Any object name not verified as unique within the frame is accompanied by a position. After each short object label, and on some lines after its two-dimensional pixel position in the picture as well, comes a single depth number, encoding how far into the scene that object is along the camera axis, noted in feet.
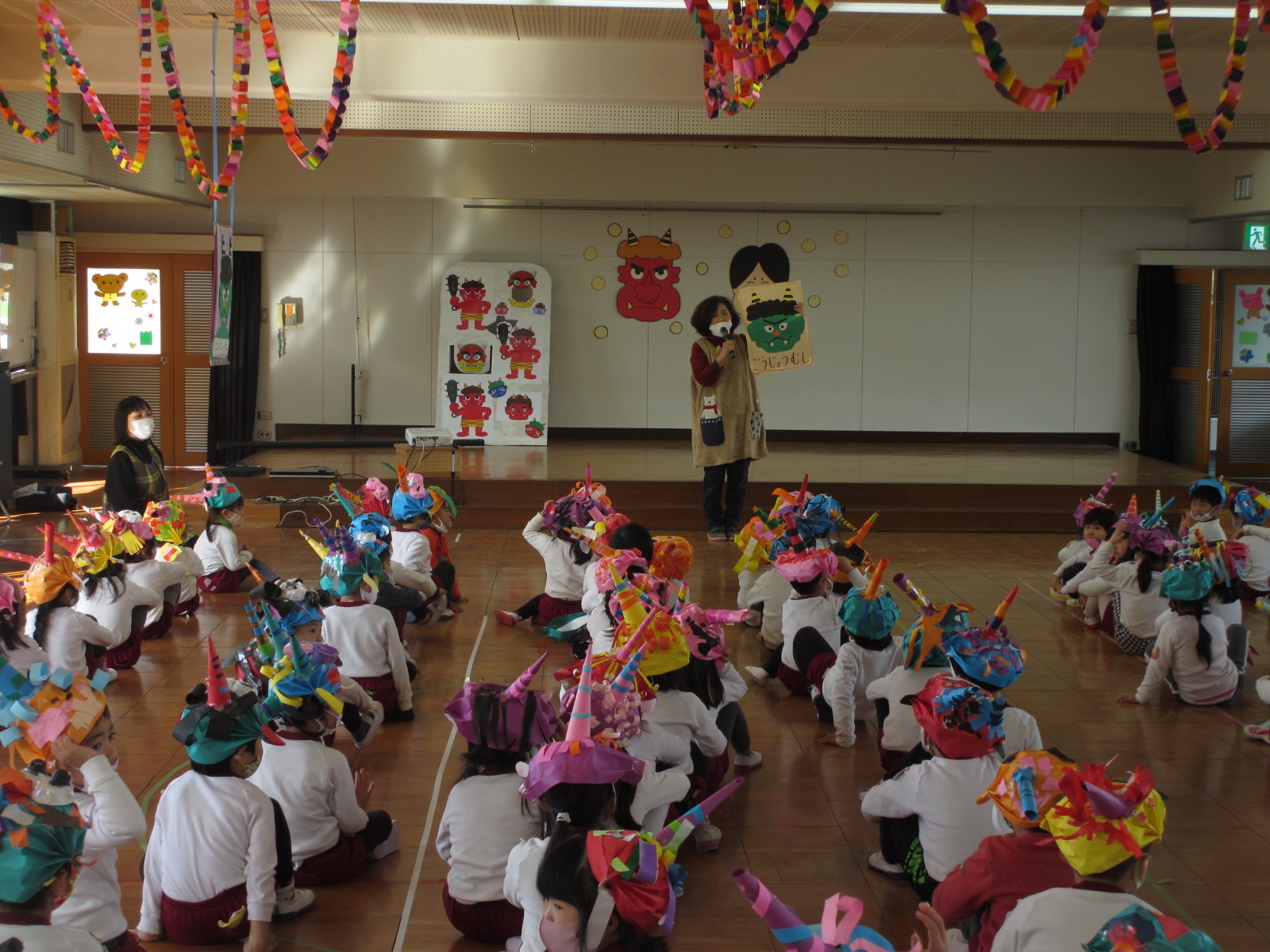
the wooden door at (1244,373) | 37.73
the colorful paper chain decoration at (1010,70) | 9.24
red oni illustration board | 39.09
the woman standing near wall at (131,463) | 21.80
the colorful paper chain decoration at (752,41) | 10.46
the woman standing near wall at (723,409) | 27.50
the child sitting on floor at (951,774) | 10.18
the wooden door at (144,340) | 38.22
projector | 30.81
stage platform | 30.89
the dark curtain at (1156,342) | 39.91
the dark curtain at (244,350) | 38.93
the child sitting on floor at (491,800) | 9.73
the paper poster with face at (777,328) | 27.53
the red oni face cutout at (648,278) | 40.34
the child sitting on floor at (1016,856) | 8.39
